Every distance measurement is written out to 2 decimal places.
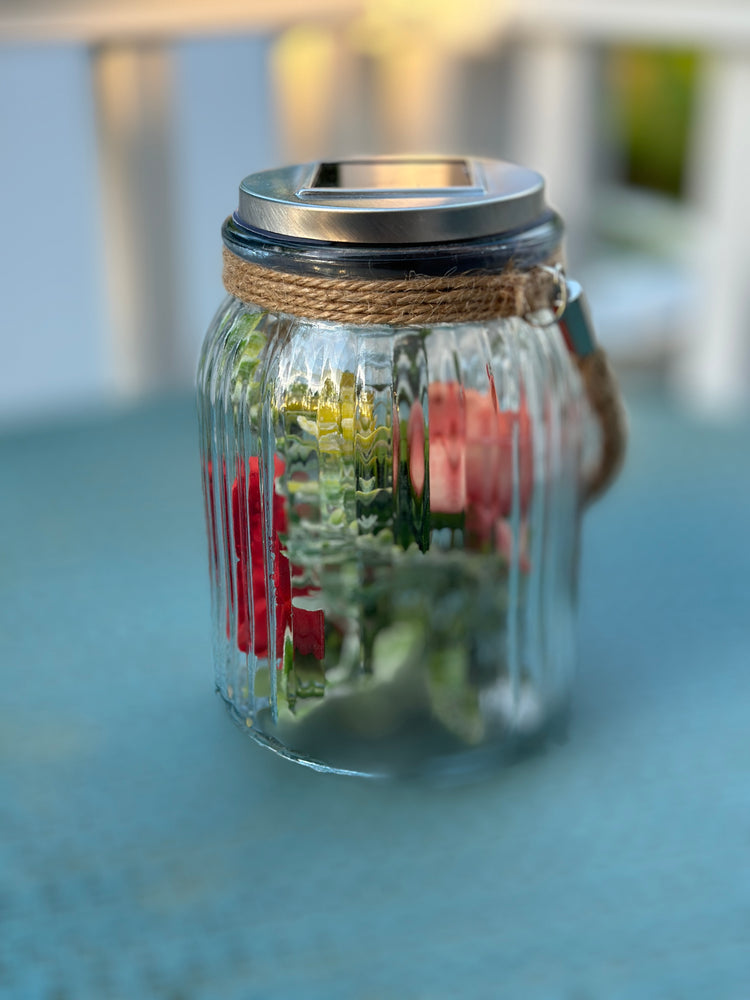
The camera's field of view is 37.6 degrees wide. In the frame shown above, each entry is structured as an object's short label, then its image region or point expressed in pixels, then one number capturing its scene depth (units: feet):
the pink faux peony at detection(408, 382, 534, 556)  1.66
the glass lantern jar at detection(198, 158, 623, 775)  1.41
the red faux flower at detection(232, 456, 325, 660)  1.60
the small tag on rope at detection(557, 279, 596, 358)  1.62
